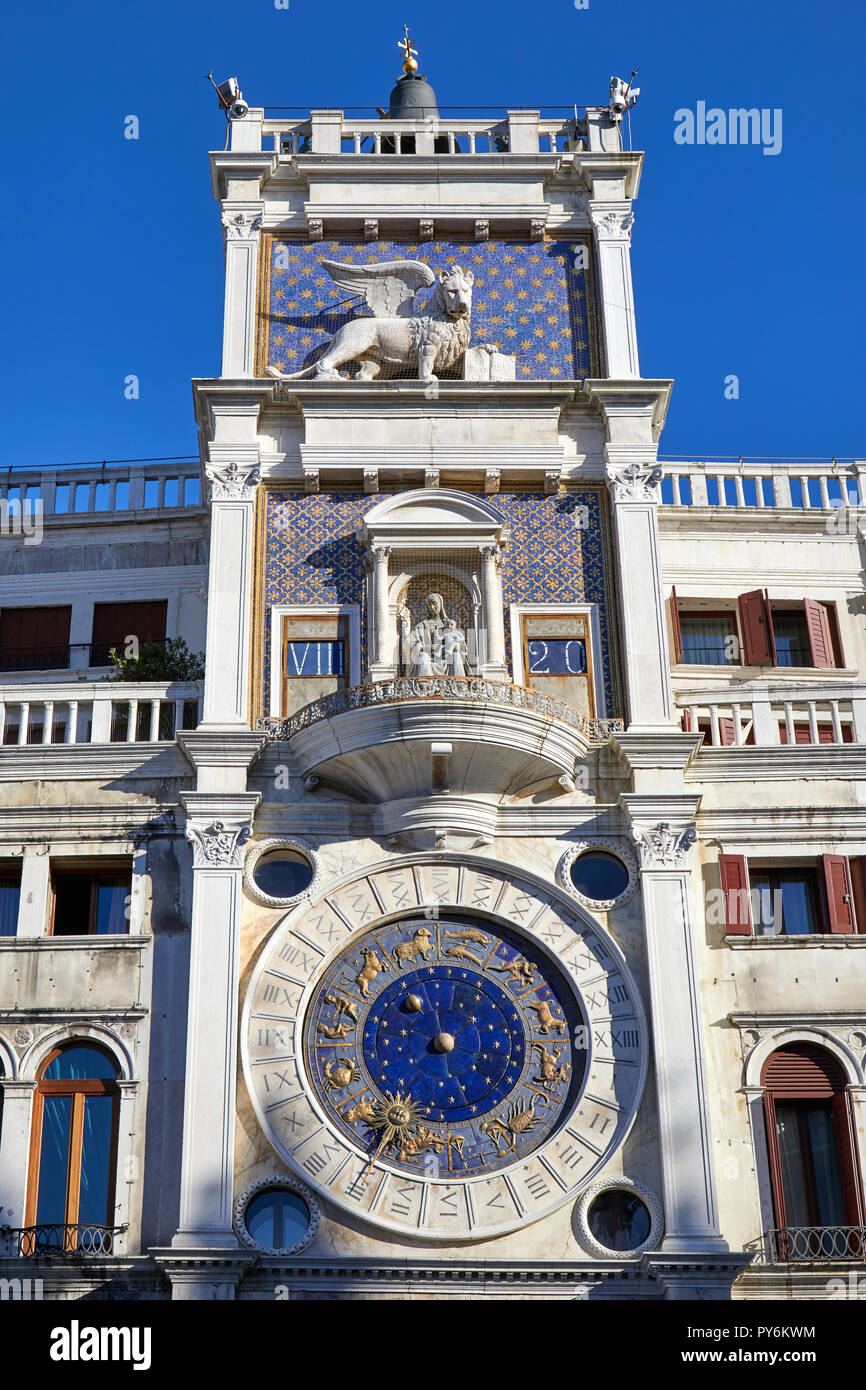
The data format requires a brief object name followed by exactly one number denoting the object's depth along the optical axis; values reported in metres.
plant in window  26.08
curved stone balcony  23.00
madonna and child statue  24.00
